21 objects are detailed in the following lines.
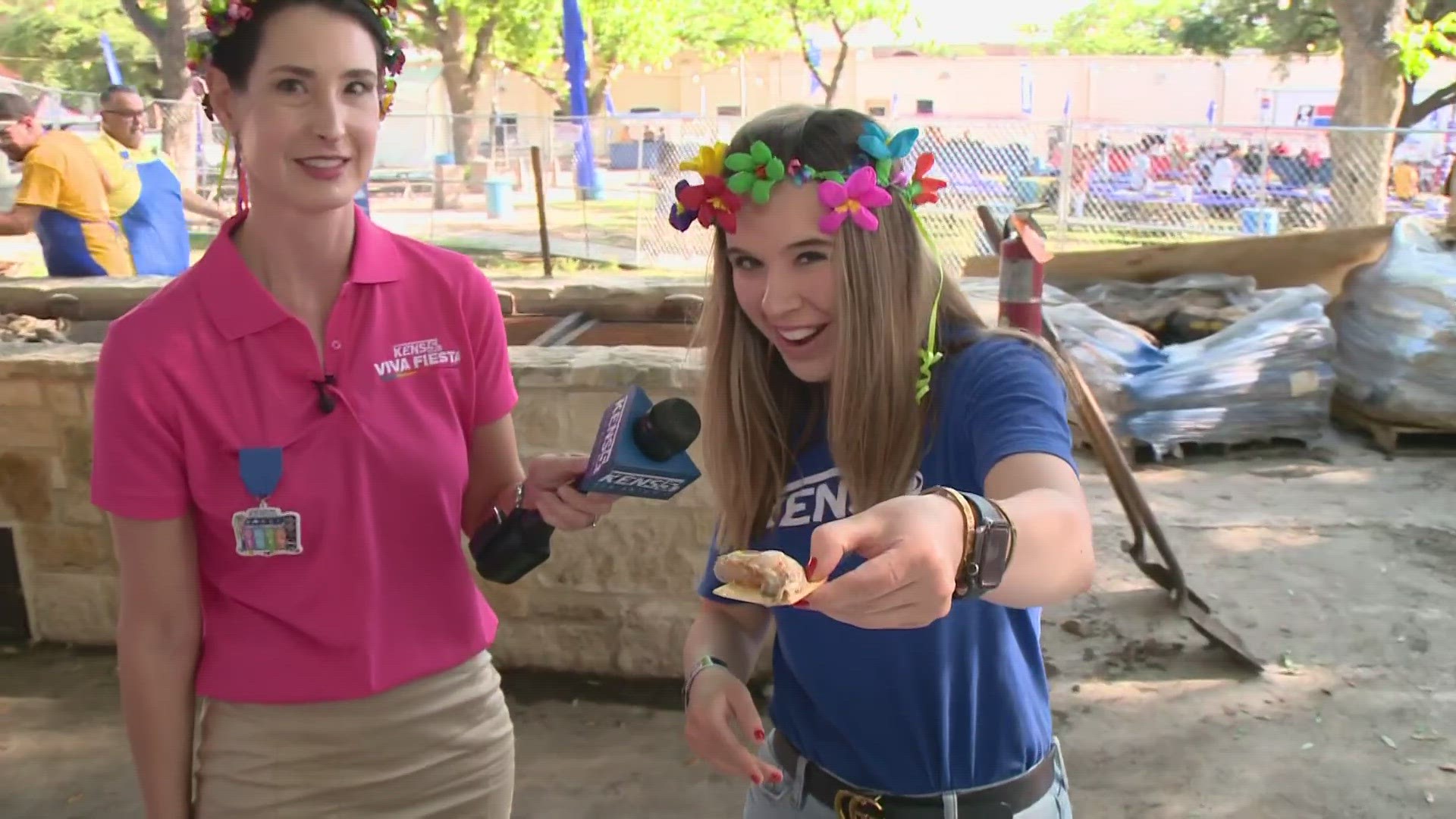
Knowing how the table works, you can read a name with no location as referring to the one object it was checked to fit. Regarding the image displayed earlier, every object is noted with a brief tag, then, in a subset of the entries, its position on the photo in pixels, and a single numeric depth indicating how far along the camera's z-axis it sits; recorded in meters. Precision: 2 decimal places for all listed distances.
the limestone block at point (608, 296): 5.17
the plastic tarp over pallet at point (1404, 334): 6.62
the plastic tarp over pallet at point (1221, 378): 6.75
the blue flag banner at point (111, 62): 14.93
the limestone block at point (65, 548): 3.97
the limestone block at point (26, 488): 3.93
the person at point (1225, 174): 12.60
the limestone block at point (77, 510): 3.94
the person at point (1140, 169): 12.74
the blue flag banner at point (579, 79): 14.76
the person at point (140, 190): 6.06
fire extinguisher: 3.94
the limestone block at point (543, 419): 3.64
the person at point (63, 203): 5.57
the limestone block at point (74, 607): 4.04
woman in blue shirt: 1.49
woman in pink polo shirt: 1.54
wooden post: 7.50
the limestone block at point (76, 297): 5.27
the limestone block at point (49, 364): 3.76
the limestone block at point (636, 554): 3.67
